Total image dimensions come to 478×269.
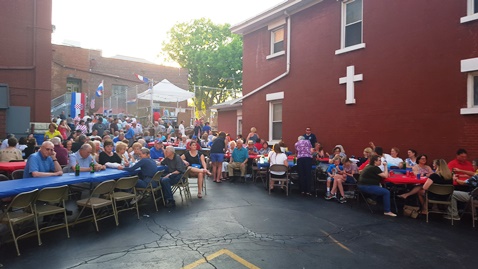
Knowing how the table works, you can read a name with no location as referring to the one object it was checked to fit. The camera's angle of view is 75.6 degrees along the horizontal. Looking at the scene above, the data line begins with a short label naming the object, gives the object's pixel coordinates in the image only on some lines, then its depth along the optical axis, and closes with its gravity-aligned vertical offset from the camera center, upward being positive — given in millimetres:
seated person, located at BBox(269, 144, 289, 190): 8932 -688
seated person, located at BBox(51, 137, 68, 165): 7477 -480
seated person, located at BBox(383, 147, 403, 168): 8402 -613
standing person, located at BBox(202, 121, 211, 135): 17506 +382
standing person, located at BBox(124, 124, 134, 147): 14989 -59
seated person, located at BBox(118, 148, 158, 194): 6855 -835
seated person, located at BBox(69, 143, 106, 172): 6617 -587
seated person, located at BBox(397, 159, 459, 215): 6465 -816
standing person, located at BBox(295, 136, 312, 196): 8742 -801
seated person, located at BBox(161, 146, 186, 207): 7252 -823
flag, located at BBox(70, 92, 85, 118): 20406 +1864
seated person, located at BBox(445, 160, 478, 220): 6457 -1282
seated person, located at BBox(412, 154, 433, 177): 7426 -756
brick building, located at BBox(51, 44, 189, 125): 23516 +5493
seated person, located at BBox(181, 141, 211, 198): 8070 -820
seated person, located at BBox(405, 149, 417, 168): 8273 -570
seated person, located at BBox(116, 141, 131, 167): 7650 -465
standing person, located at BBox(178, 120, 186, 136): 17641 +311
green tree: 33438 +8906
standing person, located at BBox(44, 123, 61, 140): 10570 +28
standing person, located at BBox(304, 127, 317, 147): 11289 -39
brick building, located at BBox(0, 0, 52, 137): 12008 +3115
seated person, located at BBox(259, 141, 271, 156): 11786 -539
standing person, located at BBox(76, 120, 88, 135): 14362 +293
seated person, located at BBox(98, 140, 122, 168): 7355 -544
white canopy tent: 18281 +2496
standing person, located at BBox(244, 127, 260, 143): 12969 -32
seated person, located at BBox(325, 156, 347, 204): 8047 -1126
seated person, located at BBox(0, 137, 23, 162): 7754 -523
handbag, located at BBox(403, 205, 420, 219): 6746 -1640
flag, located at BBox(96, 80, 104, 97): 24672 +3476
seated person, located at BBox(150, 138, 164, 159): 9338 -520
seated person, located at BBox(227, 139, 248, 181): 10719 -801
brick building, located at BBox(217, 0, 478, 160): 7848 +2029
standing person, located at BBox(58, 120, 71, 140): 12700 +165
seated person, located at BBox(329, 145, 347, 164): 9062 -535
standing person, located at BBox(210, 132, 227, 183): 10531 -628
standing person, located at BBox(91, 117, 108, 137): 14389 +307
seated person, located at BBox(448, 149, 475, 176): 7043 -641
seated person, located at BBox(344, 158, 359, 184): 8273 -914
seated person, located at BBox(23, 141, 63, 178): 5844 -618
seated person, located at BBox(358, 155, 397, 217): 6934 -1025
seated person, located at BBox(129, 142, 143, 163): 8231 -526
